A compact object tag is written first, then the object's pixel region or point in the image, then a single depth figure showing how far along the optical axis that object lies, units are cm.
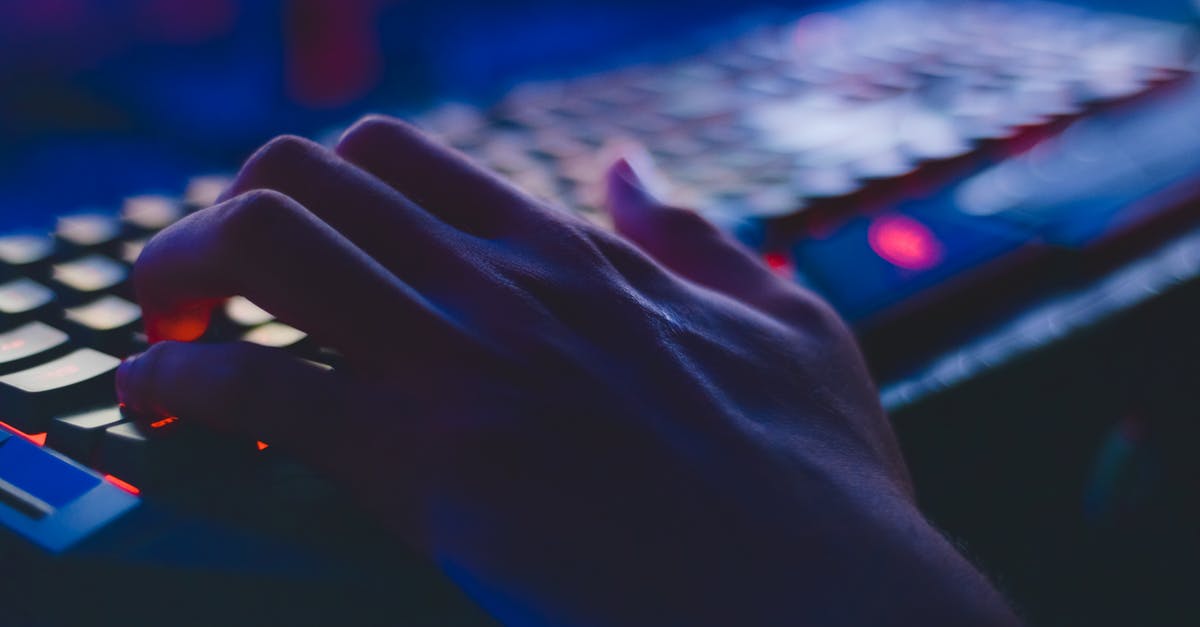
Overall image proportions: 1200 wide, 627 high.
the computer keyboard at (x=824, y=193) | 38
